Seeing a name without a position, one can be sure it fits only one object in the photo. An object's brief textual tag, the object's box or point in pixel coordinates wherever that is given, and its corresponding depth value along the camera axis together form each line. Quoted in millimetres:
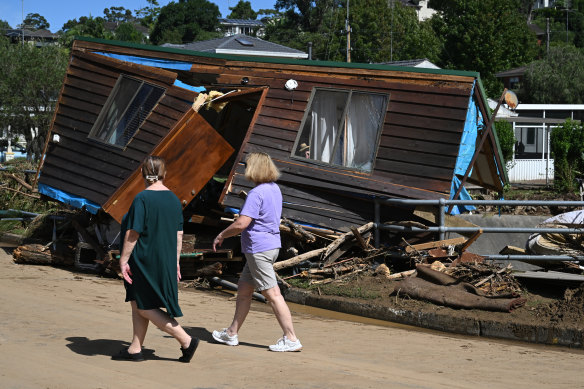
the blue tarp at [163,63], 13164
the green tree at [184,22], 117062
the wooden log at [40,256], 12719
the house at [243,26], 133125
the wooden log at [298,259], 11133
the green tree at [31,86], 35344
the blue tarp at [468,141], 11648
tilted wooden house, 11484
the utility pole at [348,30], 49844
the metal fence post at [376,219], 11445
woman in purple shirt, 6906
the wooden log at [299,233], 11305
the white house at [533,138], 34719
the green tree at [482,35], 57938
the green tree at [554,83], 64000
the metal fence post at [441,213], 10845
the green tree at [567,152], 26422
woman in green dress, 6176
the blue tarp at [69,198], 12391
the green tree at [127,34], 109950
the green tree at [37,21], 158212
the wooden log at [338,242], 11125
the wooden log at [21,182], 14226
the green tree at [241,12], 163750
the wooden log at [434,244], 10914
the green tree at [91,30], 87288
